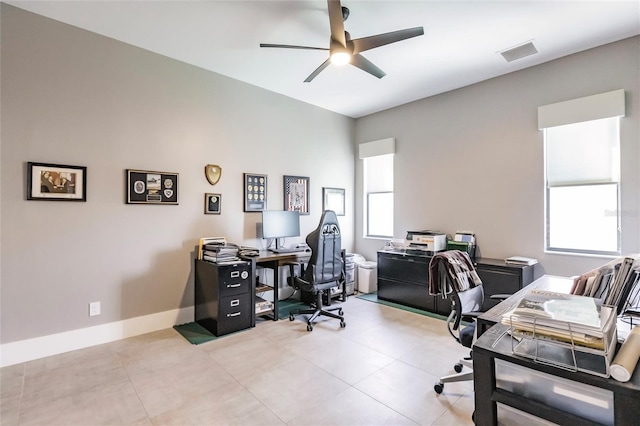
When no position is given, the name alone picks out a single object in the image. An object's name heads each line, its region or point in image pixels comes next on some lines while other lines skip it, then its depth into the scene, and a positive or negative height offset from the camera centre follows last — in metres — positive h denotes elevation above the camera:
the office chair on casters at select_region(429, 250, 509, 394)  2.18 -0.56
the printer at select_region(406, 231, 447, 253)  4.09 -0.36
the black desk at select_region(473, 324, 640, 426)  0.90 -0.60
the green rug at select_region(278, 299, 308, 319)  3.93 -1.30
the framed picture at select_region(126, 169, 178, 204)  3.22 +0.29
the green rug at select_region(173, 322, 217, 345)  3.12 -1.29
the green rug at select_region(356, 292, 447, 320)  3.86 -1.29
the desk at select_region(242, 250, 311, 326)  3.49 -0.59
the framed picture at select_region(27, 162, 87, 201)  2.70 +0.29
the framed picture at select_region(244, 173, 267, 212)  4.14 +0.29
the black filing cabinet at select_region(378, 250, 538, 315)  3.39 -0.82
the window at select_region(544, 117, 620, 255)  3.15 +0.30
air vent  3.16 +1.74
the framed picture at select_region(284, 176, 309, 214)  4.60 +0.31
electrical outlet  2.99 -0.94
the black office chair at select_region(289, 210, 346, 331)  3.53 -0.63
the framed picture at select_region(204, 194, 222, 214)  3.77 +0.13
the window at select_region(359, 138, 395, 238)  5.20 +0.48
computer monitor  4.07 -0.15
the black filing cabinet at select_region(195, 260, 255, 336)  3.22 -0.92
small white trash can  4.96 -1.05
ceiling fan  2.31 +1.41
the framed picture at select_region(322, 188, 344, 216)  5.14 +0.24
